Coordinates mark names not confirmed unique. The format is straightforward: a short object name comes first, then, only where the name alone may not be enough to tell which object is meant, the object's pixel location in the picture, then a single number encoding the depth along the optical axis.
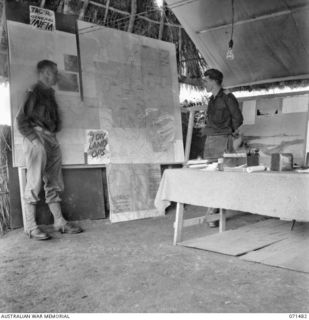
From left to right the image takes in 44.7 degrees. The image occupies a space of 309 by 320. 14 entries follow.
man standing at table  3.70
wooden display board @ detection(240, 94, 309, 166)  4.41
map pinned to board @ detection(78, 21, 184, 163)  4.21
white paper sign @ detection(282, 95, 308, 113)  4.41
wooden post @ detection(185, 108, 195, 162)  4.89
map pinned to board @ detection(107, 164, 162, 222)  4.14
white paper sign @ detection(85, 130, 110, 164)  4.04
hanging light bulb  4.18
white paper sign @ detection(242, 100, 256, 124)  4.81
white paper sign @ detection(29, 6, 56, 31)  3.76
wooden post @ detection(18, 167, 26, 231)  3.59
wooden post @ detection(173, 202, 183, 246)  3.00
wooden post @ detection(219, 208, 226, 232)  3.41
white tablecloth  2.08
